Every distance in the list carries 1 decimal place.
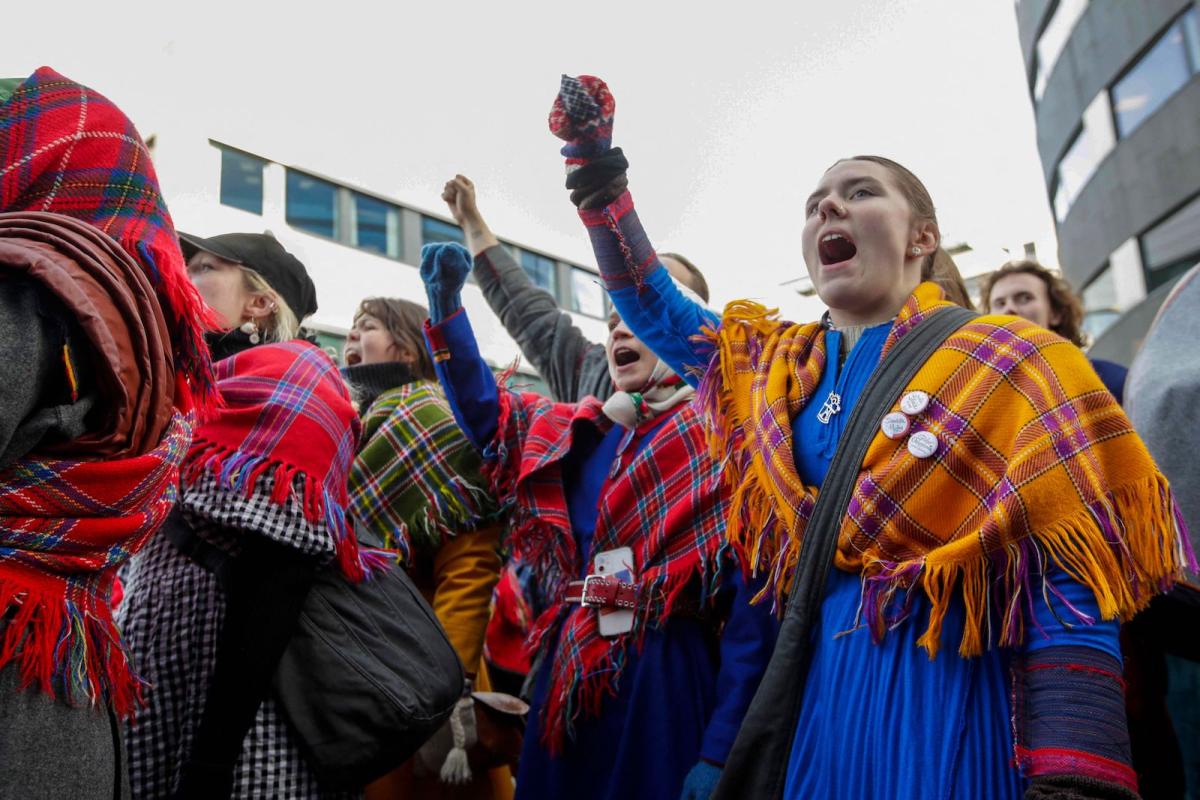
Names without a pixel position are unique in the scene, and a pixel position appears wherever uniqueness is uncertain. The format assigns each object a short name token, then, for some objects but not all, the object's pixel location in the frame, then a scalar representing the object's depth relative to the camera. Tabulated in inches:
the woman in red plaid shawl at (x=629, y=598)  81.0
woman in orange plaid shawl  50.7
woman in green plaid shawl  105.1
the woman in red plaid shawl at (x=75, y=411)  44.3
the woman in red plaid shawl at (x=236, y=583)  65.3
